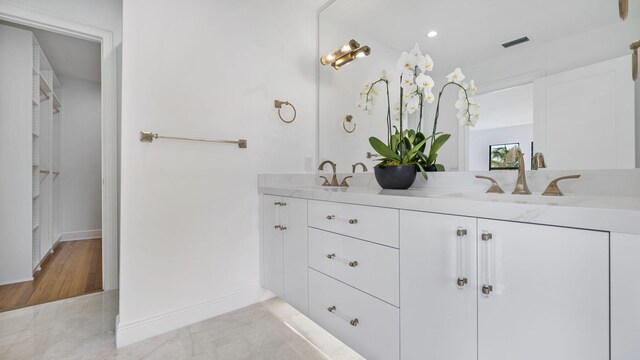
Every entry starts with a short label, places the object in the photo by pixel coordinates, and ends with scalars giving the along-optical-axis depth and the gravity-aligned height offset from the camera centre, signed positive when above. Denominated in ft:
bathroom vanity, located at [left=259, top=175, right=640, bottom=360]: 2.08 -0.97
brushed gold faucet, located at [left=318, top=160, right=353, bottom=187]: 6.54 -0.01
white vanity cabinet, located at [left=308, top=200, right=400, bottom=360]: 3.53 -1.42
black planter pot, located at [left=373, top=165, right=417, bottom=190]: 4.61 +0.04
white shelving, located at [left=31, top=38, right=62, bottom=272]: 8.67 +0.83
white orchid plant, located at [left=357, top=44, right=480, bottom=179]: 4.65 +1.22
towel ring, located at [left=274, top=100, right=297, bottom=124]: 6.77 +1.79
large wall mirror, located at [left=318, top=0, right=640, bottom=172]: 3.28 +1.45
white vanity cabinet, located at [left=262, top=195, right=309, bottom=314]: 5.08 -1.43
